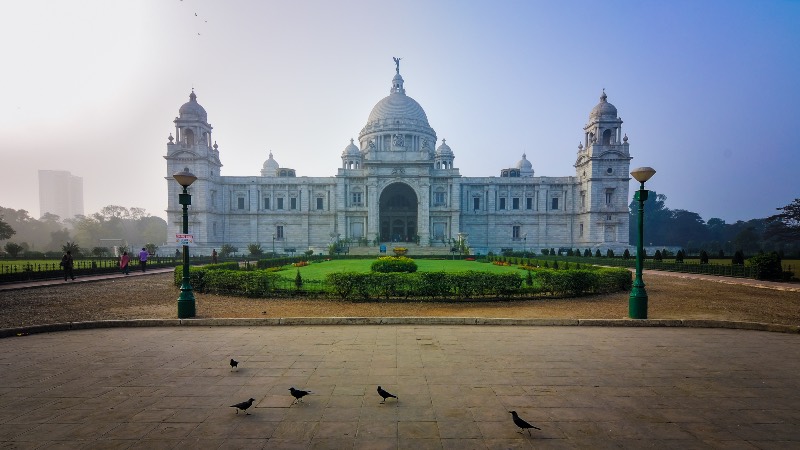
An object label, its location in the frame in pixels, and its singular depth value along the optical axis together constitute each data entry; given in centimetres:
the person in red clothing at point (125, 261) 2351
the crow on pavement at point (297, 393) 479
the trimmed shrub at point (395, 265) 2011
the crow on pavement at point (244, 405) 450
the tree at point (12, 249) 4041
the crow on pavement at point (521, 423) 399
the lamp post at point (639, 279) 973
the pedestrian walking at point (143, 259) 2562
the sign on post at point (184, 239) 1066
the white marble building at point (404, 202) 5072
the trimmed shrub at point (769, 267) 1993
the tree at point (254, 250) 4495
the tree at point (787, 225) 5203
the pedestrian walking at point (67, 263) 2019
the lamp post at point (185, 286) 994
